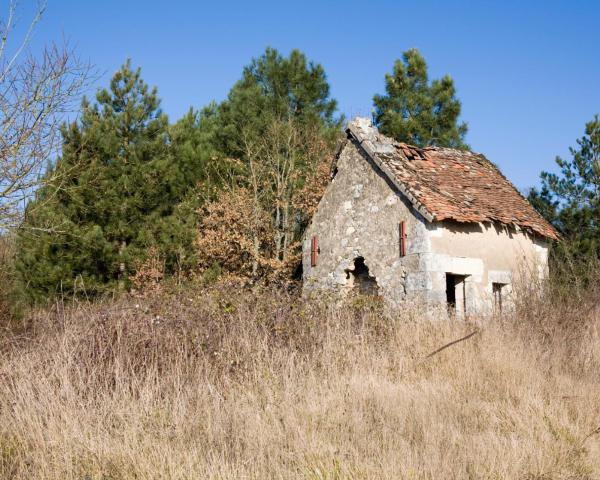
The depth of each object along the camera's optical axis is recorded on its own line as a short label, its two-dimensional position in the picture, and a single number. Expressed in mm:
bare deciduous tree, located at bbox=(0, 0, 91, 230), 7609
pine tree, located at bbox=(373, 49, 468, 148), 22578
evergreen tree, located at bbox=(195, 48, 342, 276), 19547
